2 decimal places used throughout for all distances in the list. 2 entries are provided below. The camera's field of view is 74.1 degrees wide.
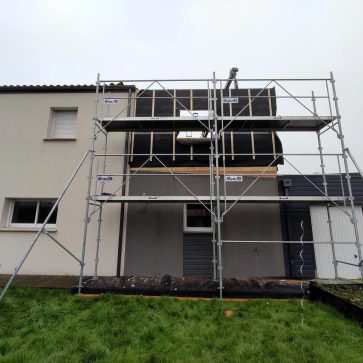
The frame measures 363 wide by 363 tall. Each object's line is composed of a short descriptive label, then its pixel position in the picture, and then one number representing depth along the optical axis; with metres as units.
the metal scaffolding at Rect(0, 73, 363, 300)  5.26
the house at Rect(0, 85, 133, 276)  5.97
